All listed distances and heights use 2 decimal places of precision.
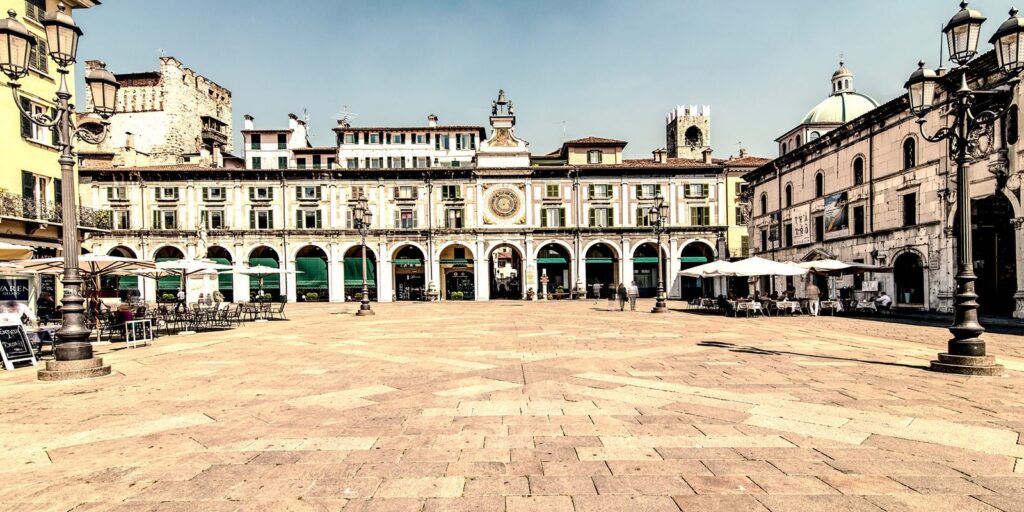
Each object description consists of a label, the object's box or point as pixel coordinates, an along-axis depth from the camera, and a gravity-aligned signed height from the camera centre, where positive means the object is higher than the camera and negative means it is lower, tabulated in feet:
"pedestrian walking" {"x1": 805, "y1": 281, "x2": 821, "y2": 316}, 75.10 -6.73
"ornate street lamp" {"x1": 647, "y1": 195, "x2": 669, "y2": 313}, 82.76 +5.49
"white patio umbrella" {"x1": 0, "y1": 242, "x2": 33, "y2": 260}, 40.11 +0.98
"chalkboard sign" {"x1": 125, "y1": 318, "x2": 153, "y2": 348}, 44.52 -6.06
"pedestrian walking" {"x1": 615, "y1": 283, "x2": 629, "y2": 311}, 90.27 -6.80
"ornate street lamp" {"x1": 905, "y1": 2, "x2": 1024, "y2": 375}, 27.81 +6.56
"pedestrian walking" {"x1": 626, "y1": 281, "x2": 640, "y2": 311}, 89.87 -6.66
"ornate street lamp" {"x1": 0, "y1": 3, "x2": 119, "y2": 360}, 28.58 +8.71
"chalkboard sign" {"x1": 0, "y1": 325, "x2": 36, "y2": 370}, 33.47 -5.01
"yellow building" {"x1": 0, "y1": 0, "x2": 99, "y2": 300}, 63.93 +13.06
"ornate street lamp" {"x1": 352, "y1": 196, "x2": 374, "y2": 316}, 80.03 +5.83
